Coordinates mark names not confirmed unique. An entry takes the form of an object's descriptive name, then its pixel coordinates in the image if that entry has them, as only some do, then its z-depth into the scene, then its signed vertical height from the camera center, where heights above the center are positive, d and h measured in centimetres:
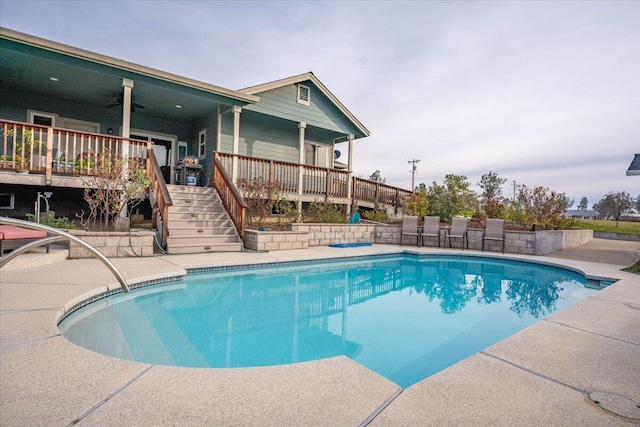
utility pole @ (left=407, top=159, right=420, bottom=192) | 3938 +549
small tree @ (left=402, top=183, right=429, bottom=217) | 1296 +47
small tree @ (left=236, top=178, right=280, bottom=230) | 972 +31
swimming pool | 332 -147
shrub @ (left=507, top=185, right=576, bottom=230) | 1159 +42
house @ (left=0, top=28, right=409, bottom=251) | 798 +315
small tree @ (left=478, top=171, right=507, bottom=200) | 3959 +421
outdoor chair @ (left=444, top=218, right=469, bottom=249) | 1080 -50
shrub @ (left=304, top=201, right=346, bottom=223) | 1132 -6
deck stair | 808 -43
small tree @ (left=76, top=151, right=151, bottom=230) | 760 +50
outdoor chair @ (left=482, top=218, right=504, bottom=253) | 1023 -40
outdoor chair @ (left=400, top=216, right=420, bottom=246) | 1126 -42
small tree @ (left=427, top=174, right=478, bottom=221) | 1241 +72
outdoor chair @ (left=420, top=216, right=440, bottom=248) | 1106 -42
